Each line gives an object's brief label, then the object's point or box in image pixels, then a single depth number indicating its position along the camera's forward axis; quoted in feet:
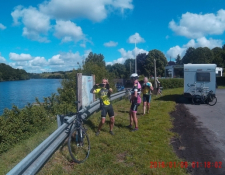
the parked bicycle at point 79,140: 13.29
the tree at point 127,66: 173.96
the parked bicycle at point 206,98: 38.07
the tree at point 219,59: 172.15
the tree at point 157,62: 154.36
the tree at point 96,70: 37.19
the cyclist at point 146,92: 26.09
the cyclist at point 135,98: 18.41
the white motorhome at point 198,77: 39.09
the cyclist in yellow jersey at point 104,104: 17.00
